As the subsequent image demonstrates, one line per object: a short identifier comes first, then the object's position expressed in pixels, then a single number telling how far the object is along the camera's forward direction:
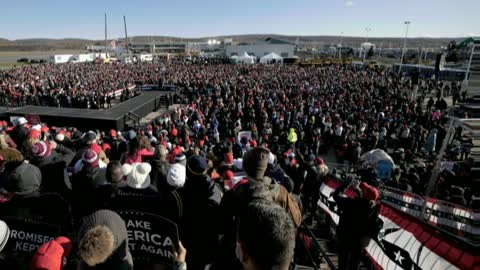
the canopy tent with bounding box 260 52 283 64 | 60.66
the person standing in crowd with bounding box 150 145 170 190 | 3.75
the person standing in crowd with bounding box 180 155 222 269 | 2.84
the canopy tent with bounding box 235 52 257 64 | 59.78
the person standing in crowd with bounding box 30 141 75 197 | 4.30
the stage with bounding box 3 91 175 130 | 16.41
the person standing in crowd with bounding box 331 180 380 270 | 3.76
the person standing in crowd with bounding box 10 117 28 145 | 7.89
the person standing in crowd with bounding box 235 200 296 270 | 1.36
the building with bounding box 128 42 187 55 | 139.50
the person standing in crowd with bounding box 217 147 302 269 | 2.43
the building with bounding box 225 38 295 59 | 90.69
